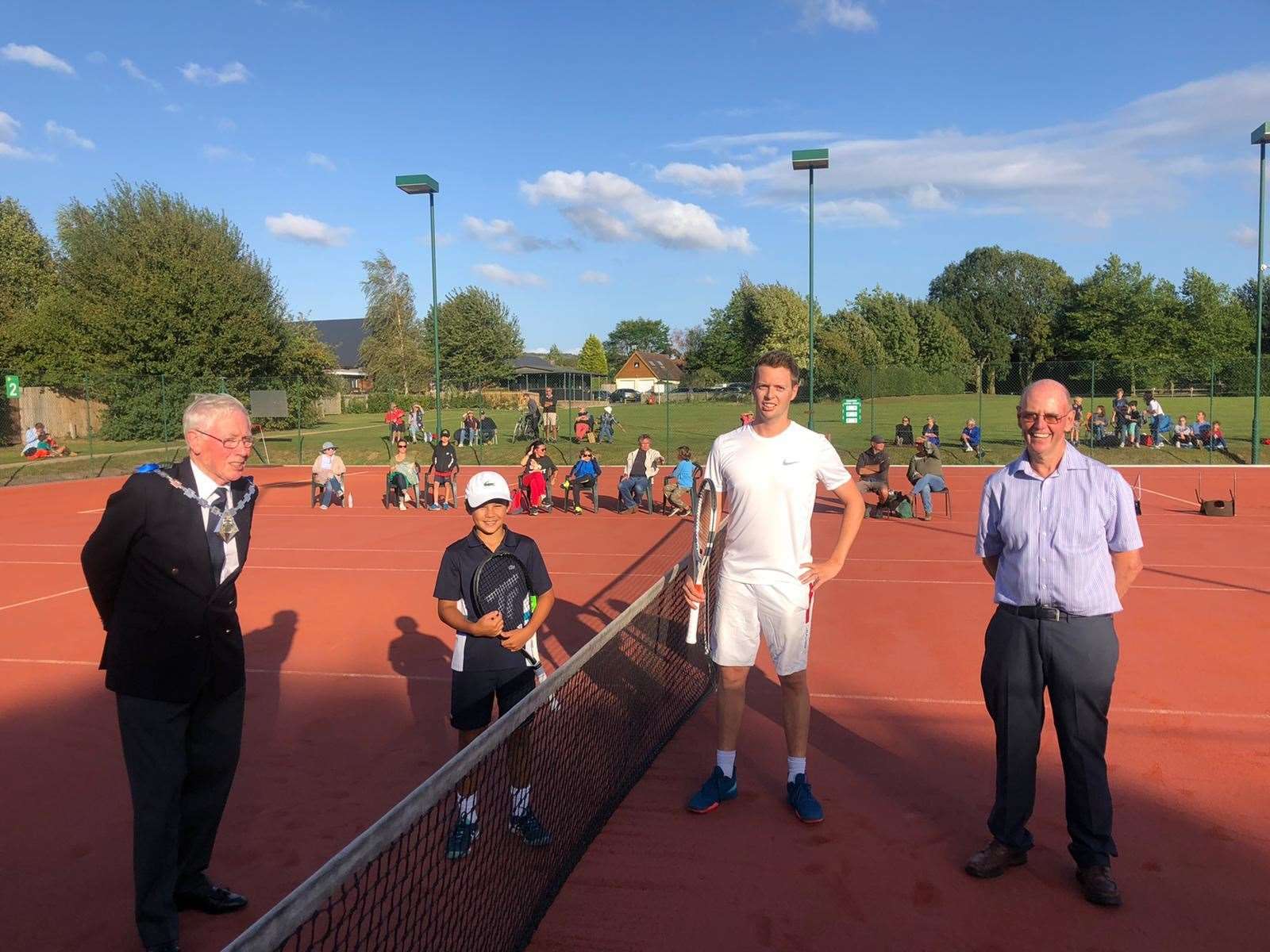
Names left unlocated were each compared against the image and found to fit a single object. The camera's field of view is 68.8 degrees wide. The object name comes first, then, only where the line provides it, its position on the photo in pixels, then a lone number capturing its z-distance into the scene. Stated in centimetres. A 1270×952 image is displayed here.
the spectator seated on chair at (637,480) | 1736
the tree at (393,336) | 6744
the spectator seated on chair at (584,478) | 1747
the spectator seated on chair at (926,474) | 1535
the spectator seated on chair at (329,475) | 1862
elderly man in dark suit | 318
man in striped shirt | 351
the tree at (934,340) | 7938
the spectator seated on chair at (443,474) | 1838
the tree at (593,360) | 12686
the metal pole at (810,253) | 2178
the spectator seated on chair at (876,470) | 1534
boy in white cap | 397
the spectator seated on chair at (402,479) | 1833
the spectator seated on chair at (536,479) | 1722
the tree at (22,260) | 4456
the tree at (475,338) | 7125
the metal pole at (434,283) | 2469
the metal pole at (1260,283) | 2338
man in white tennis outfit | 412
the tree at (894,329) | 7581
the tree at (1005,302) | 9225
